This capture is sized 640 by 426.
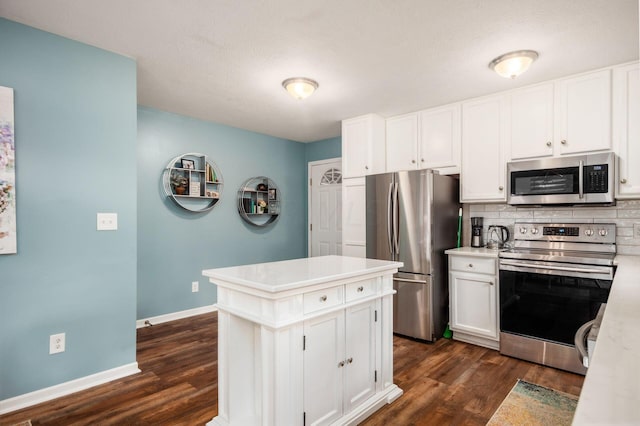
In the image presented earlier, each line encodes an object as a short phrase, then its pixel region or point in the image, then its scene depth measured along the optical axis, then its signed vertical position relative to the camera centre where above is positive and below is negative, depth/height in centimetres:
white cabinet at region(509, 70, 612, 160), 281 +80
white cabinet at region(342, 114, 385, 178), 401 +78
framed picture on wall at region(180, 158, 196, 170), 409 +58
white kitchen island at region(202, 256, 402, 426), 163 -69
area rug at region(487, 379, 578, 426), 204 -123
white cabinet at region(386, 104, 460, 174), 362 +78
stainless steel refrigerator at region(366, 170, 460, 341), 331 -28
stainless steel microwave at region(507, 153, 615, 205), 272 +25
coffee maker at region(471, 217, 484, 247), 356 -21
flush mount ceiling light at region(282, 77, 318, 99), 304 +111
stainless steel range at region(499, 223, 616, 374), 260 -61
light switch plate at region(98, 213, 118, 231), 251 -6
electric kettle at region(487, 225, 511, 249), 345 -25
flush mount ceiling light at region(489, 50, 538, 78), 253 +110
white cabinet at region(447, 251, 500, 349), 312 -81
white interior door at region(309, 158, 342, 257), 519 +7
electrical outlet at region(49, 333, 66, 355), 231 -86
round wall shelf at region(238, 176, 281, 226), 472 +16
